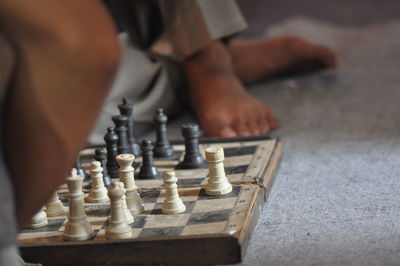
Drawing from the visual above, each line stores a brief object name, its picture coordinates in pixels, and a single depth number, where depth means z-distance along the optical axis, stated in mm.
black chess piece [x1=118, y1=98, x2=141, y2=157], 2332
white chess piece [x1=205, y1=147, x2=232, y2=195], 2156
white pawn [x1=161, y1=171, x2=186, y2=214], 2111
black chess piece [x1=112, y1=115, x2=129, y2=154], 2290
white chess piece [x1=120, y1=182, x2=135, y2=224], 2085
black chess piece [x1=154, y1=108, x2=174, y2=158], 2333
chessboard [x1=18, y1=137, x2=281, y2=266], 2031
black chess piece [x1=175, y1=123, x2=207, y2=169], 2274
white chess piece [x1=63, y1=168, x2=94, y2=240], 2057
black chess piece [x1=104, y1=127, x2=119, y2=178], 2258
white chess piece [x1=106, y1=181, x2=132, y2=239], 2048
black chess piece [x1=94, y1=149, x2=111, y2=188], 2217
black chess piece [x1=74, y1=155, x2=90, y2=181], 2250
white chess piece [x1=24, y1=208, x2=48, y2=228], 2100
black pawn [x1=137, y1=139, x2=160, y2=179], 2240
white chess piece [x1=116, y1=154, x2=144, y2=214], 2119
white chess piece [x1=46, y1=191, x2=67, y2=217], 2129
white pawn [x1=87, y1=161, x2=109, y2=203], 2164
